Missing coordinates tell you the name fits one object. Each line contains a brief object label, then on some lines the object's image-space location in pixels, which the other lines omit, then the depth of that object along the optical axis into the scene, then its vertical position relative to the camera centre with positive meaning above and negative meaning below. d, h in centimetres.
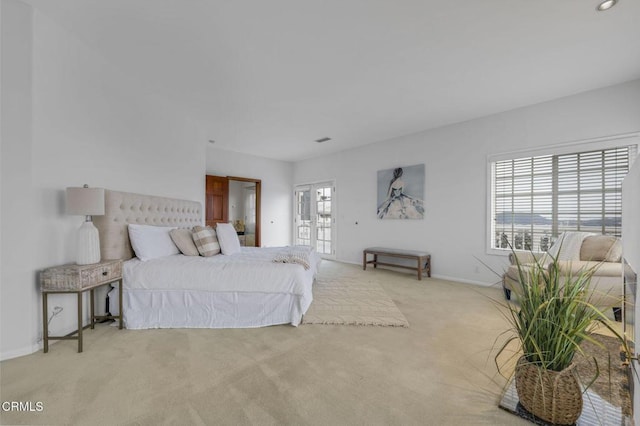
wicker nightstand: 214 -60
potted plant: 130 -65
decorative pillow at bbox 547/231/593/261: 319 -38
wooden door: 575 +21
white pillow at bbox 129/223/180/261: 302 -38
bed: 270 -86
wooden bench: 465 -80
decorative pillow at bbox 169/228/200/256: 341 -42
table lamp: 232 -2
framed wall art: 509 +37
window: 334 +24
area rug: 281 -115
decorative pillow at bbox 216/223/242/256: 357 -41
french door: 684 -17
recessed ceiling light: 202 +159
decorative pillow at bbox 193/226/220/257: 340 -41
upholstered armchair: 278 -52
